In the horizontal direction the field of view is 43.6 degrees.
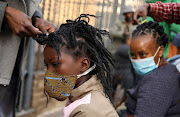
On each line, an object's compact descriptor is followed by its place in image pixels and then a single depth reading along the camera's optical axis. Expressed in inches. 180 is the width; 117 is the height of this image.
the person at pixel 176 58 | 111.5
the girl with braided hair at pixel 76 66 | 70.6
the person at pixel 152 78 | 87.5
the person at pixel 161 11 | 108.1
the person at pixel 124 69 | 216.4
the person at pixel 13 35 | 72.7
